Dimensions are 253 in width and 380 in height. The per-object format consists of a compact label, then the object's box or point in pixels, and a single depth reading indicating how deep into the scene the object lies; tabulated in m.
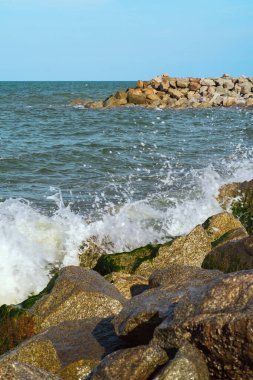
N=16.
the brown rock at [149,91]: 40.41
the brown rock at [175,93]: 39.97
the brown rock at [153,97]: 39.69
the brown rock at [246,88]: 41.41
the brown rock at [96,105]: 38.67
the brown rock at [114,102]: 39.32
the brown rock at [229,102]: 38.31
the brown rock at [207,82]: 41.19
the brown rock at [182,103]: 38.06
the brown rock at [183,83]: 40.81
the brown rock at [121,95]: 40.41
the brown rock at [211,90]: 40.58
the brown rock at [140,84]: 42.45
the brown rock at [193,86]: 40.85
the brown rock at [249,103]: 37.92
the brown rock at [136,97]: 39.38
